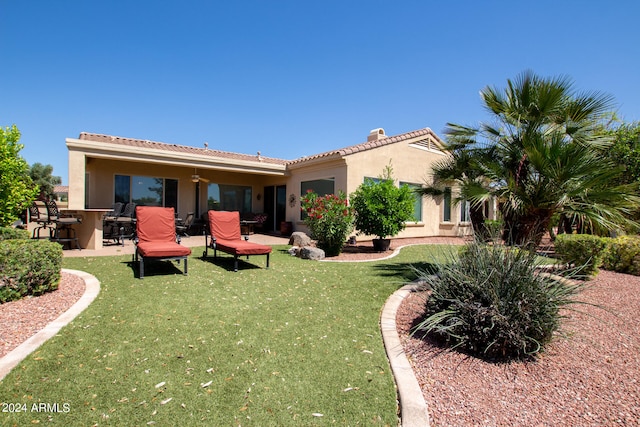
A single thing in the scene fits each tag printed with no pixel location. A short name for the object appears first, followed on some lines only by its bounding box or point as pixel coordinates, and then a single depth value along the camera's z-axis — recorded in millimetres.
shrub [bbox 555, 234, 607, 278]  7375
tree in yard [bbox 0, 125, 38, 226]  8258
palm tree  5793
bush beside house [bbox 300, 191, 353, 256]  10273
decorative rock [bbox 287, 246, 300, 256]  10391
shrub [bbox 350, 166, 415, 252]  11000
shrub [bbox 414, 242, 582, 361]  3668
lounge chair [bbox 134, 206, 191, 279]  7426
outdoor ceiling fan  14954
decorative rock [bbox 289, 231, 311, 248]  11424
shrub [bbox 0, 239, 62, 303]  4871
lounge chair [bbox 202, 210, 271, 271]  7984
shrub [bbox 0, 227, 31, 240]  7370
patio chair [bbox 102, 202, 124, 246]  11648
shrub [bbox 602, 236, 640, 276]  8086
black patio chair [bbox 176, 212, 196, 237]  13695
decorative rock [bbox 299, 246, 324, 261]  9773
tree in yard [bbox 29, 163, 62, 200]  37719
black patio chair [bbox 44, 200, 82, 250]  9893
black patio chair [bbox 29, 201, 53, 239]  10492
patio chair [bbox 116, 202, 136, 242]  12698
